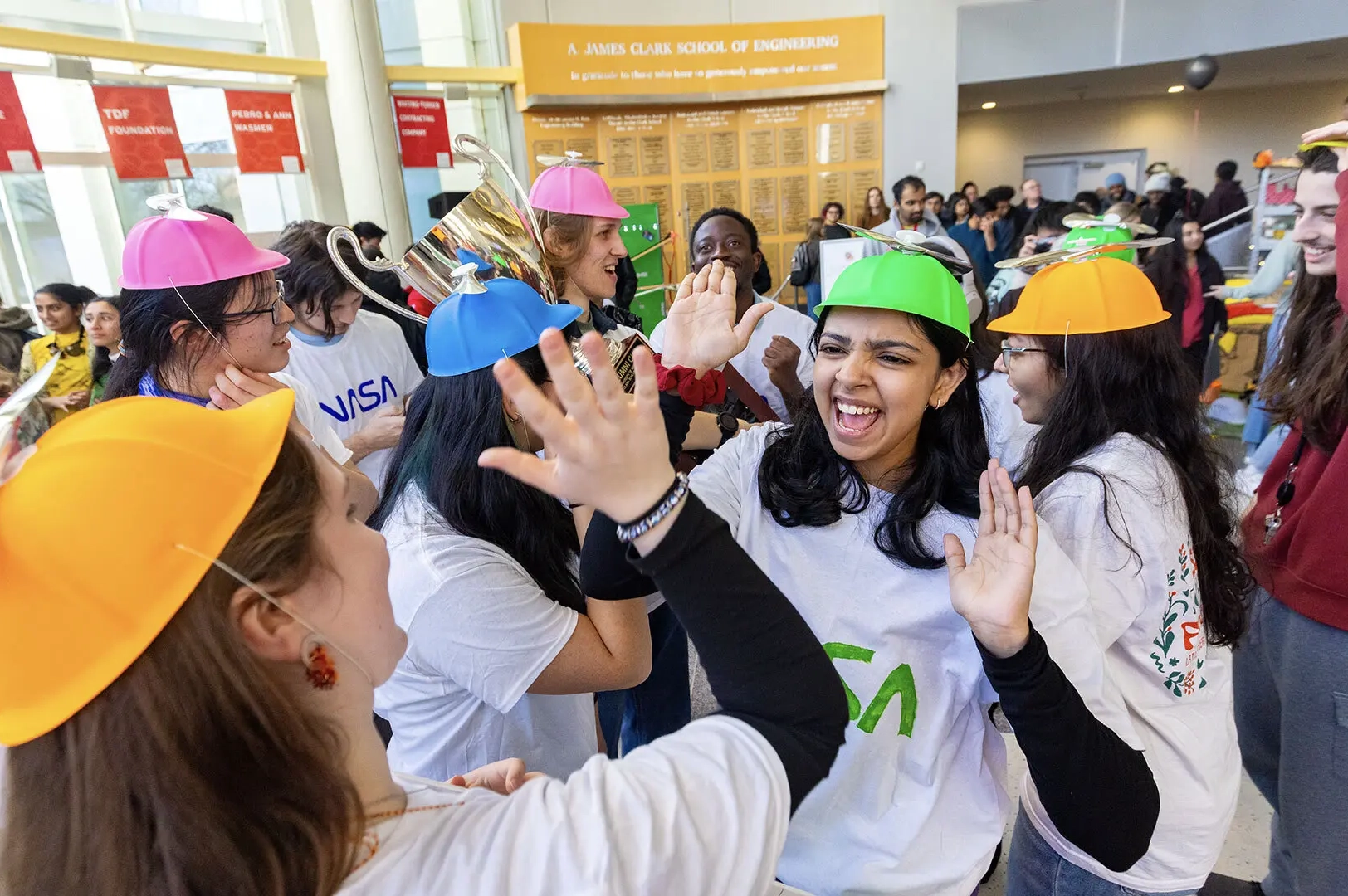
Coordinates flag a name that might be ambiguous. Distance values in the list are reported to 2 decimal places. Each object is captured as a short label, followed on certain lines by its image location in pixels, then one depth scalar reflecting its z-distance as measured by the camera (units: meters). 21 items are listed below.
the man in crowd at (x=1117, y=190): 7.81
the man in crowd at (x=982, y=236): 6.95
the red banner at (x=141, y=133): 5.12
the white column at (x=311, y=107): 6.34
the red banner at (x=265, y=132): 5.93
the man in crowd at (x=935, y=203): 7.32
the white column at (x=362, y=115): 6.21
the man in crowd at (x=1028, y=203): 7.20
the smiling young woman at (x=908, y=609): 0.94
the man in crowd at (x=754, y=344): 2.43
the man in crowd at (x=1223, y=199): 6.73
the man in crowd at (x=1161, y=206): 6.62
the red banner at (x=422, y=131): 6.77
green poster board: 6.00
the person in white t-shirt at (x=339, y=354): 2.32
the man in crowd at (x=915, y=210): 6.15
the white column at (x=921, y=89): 7.56
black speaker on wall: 5.88
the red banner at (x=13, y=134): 4.61
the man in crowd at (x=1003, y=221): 7.12
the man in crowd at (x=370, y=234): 4.79
